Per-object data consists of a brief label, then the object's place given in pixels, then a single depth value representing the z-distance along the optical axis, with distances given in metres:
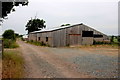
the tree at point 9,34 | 28.77
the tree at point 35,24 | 38.44
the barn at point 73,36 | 15.12
